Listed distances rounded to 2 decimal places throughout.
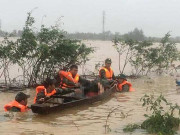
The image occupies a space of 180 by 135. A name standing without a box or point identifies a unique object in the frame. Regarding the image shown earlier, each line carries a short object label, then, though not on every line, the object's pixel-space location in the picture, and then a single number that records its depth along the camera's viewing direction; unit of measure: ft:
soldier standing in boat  44.93
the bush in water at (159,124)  25.00
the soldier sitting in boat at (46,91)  31.50
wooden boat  29.38
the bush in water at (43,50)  45.48
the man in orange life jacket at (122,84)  48.60
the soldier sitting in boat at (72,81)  38.88
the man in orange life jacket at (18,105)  30.67
